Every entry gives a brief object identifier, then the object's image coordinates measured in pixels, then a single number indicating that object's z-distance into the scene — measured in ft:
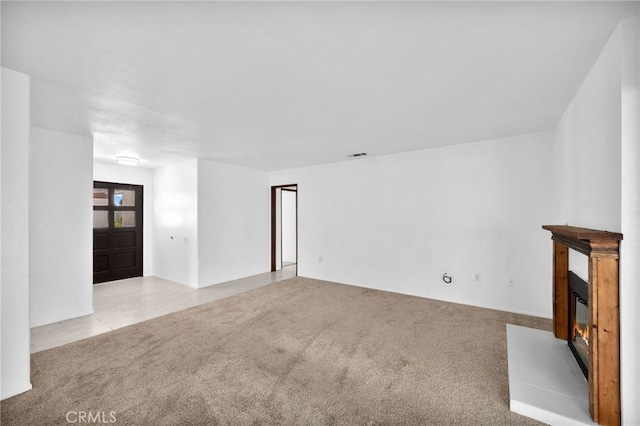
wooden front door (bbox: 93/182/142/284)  17.78
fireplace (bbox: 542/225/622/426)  5.18
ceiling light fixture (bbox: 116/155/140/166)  15.44
